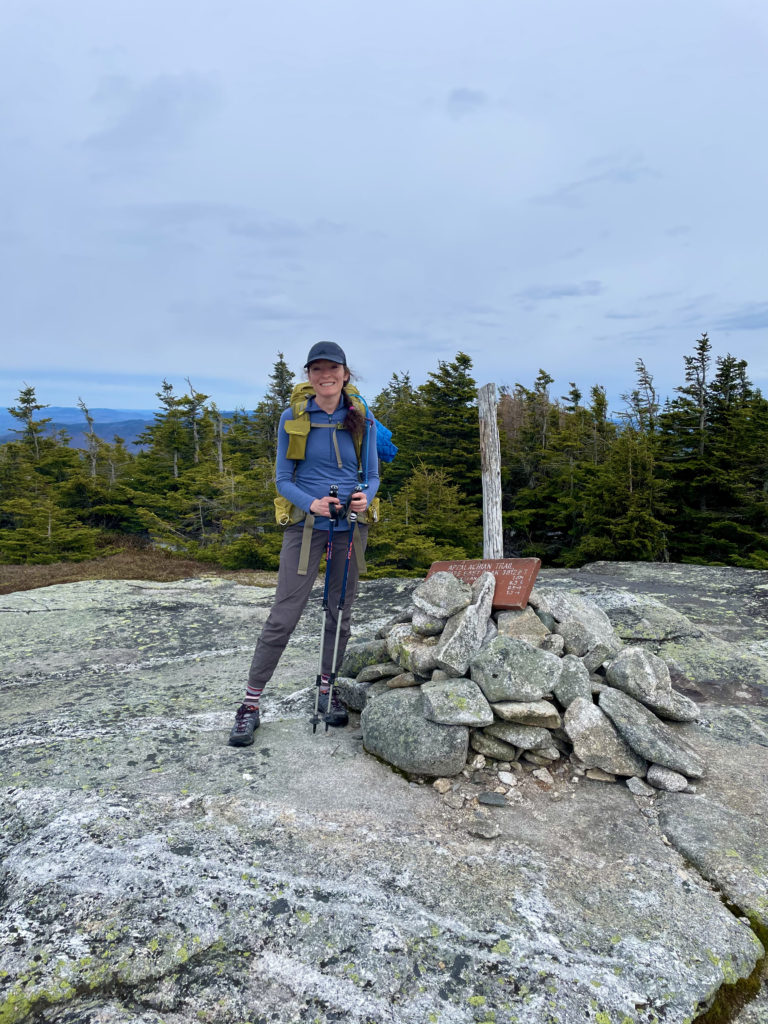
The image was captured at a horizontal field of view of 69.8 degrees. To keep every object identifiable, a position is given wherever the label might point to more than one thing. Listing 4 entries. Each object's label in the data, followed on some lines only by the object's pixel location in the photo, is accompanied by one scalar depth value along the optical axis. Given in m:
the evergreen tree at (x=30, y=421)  37.47
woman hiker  4.33
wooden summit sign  4.89
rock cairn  3.96
